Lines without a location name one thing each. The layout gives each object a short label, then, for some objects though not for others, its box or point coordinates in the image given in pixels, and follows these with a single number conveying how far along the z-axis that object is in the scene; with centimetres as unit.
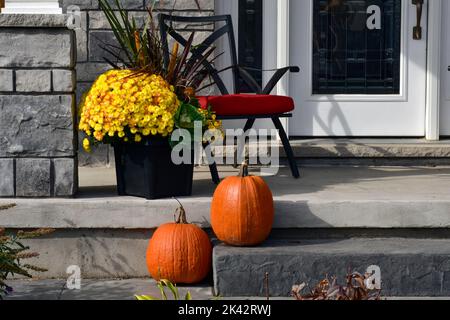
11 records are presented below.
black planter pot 639
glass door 890
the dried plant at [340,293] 316
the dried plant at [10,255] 513
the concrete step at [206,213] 626
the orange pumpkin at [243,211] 598
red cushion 708
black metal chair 719
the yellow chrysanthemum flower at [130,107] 621
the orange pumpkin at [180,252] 598
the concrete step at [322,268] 586
